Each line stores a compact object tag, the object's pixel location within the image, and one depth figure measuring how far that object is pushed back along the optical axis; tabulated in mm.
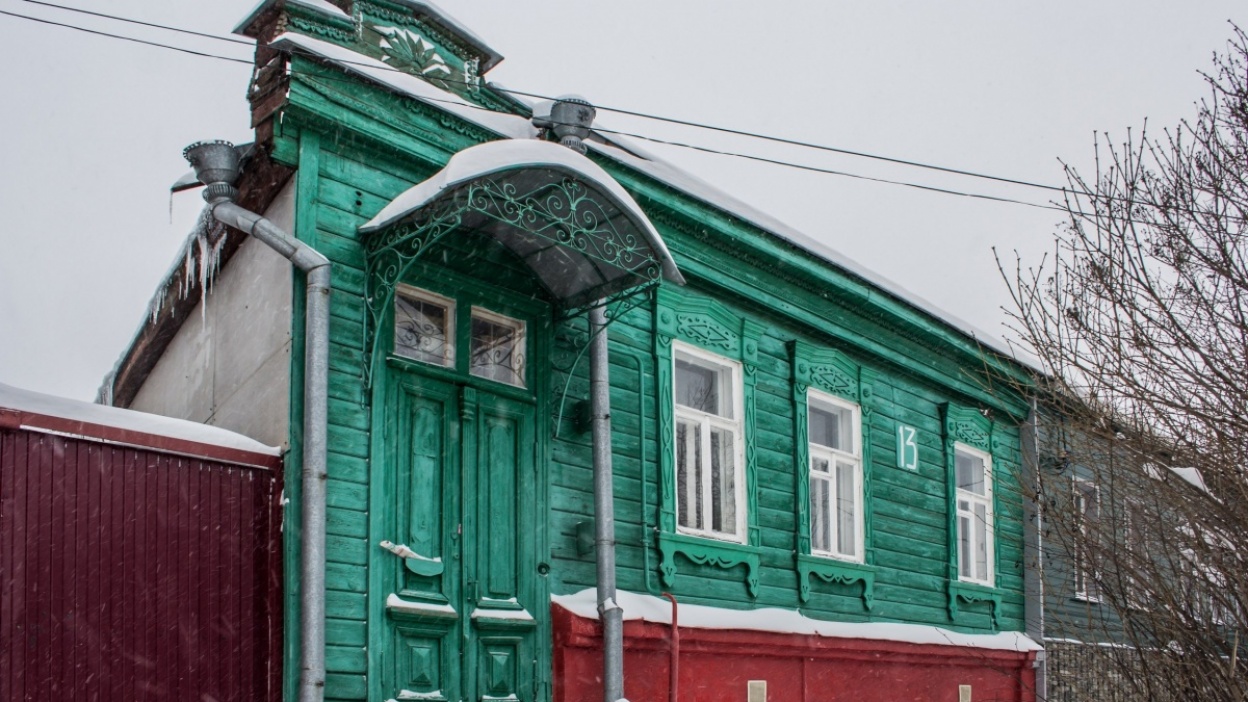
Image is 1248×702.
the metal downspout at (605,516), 8914
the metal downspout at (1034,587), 14875
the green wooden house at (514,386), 8156
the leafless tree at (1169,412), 7844
